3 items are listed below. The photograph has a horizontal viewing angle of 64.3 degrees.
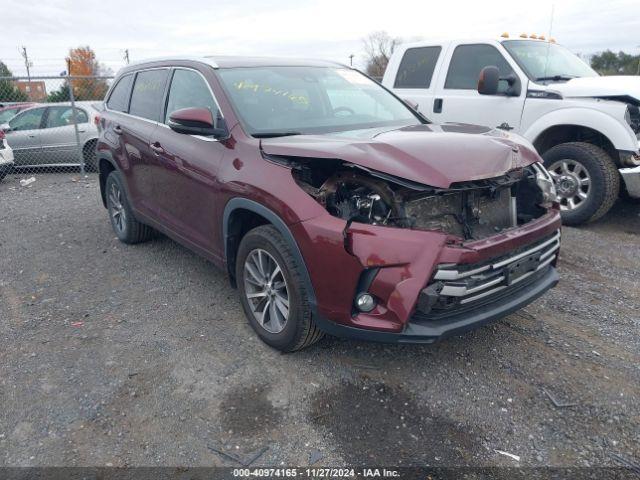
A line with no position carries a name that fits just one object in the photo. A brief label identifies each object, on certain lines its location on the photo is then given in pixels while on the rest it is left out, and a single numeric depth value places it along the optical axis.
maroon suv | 2.68
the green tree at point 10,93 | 12.38
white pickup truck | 5.55
